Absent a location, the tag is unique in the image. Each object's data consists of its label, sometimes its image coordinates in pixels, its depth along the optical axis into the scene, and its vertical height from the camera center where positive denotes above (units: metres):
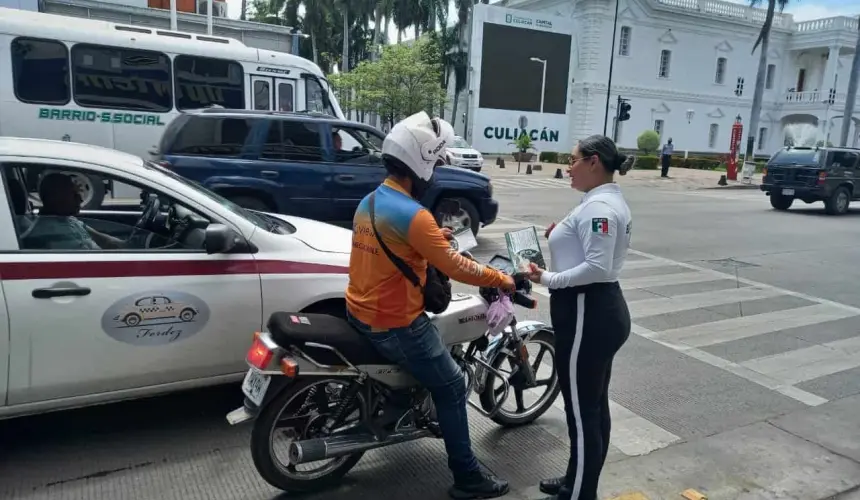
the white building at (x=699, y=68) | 46.91 +5.91
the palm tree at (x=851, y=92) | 33.36 +3.06
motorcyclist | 2.89 -0.67
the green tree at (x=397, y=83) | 37.97 +2.71
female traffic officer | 2.91 -0.69
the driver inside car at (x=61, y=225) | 3.56 -0.62
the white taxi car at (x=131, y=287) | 3.32 -0.89
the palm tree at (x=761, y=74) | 36.47 +4.07
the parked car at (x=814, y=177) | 17.89 -0.72
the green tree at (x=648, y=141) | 40.41 +0.07
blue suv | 8.72 -0.49
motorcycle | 3.10 -1.29
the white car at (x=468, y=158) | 26.00 -0.95
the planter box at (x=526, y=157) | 39.64 -1.20
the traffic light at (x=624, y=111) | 28.26 +1.29
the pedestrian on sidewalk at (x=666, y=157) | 31.52 -0.64
